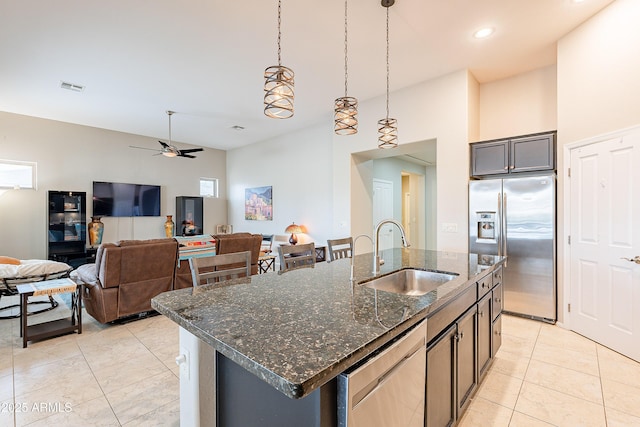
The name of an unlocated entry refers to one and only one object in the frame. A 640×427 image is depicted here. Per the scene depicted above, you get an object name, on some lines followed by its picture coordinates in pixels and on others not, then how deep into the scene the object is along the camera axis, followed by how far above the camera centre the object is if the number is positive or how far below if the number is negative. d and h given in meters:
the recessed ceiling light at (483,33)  3.22 +2.02
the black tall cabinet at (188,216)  7.60 -0.04
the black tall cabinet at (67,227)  5.73 -0.24
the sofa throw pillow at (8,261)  4.00 -0.64
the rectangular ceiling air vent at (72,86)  4.38 +1.93
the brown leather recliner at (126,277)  3.31 -0.74
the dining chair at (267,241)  6.92 -0.67
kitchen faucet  1.93 -0.20
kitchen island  0.88 -0.43
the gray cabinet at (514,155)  3.58 +0.76
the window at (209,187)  8.44 +0.80
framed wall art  7.55 +0.27
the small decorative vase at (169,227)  7.39 -0.31
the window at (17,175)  5.57 +0.77
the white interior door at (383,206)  6.87 +0.19
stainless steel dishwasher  0.90 -0.61
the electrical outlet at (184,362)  1.45 -0.73
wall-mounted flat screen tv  6.53 +0.36
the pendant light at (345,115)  2.50 +0.86
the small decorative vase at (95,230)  6.29 -0.34
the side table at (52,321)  2.96 -1.03
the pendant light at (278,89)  2.01 +0.88
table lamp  6.41 -0.35
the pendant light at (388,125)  2.78 +0.88
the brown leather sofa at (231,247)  3.99 -0.49
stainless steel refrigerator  3.54 -0.25
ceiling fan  5.38 +1.17
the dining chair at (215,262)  1.93 -0.33
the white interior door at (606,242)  2.72 -0.28
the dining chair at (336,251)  3.02 -0.34
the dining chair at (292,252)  2.46 -0.36
